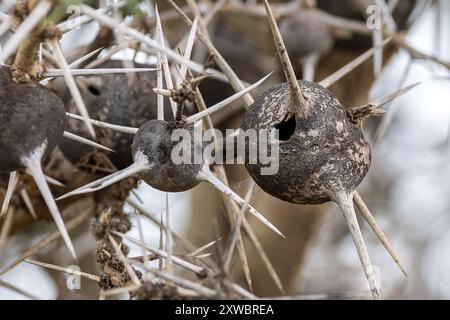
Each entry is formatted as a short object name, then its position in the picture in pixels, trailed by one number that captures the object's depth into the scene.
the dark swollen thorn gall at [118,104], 0.39
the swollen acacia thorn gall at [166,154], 0.34
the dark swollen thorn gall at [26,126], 0.33
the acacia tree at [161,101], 0.33
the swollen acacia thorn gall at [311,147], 0.34
